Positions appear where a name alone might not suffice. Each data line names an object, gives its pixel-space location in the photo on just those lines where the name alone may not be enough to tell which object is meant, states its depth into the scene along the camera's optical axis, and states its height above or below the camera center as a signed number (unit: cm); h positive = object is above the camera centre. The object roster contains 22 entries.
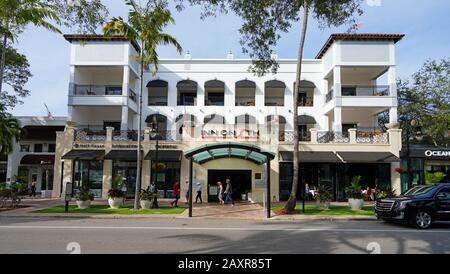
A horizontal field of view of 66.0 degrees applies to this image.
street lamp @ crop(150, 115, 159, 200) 2043 +227
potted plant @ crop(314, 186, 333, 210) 1934 -144
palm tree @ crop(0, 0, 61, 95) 1741 +801
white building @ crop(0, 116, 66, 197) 3425 +228
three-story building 2467 +480
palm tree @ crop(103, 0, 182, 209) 1853 +781
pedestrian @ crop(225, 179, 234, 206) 2153 -135
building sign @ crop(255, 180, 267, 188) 1900 -64
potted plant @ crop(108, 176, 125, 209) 1922 -145
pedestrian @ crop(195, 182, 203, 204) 2315 -136
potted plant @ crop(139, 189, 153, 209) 1920 -156
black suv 1312 -126
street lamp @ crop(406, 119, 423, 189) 1936 +263
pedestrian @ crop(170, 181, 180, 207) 2034 -121
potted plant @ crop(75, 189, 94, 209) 1911 -158
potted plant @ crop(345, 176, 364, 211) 1902 -131
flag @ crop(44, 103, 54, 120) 3493 +548
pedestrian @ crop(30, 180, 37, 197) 3062 -172
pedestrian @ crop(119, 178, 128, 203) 2308 -97
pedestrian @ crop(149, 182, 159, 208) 1966 -141
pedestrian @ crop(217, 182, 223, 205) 2158 -132
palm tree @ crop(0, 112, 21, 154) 2494 +282
